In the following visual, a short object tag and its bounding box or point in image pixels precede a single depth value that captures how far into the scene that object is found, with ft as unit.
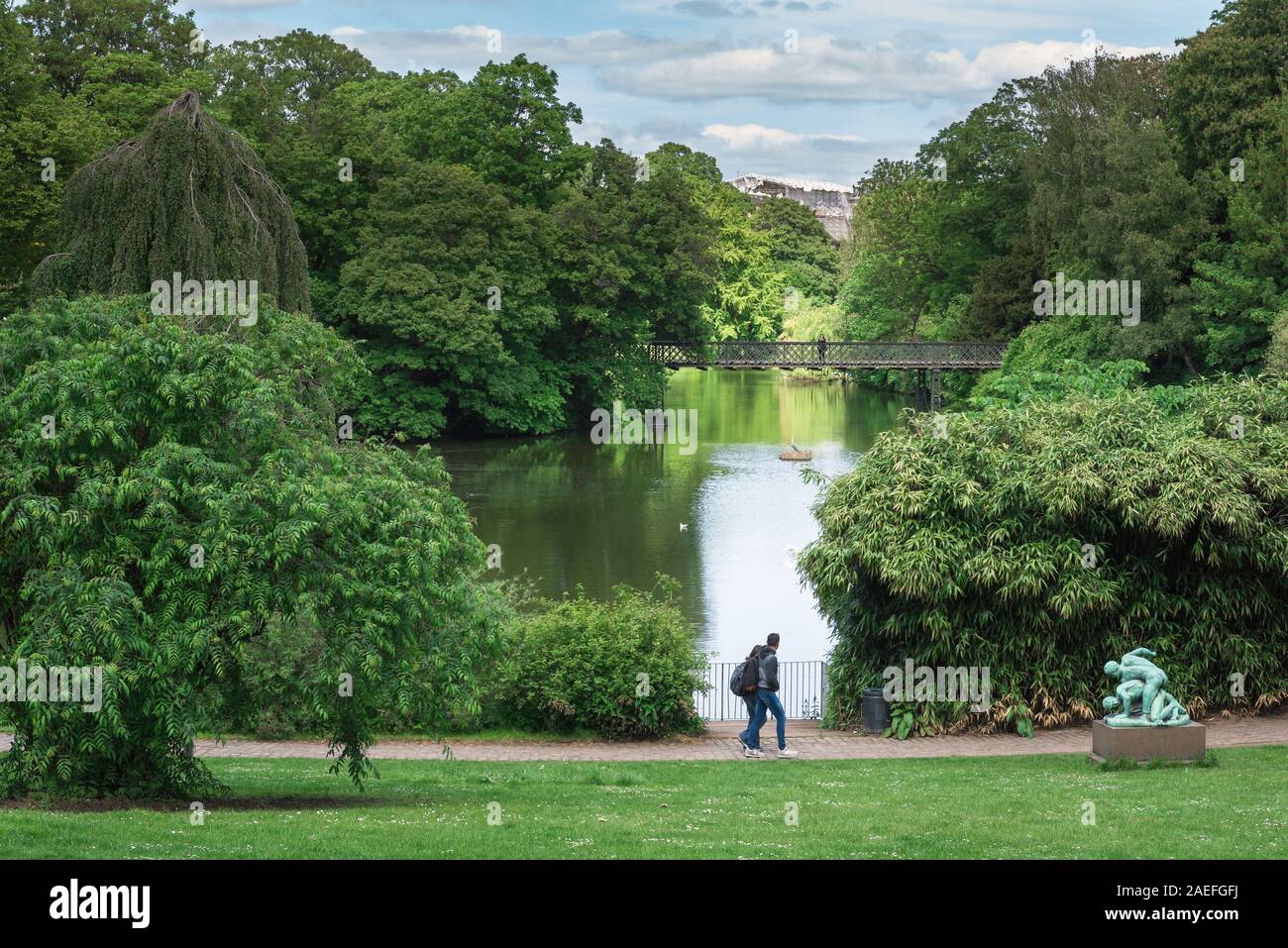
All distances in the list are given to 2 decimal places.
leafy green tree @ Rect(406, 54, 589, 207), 208.95
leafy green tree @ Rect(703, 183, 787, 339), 350.43
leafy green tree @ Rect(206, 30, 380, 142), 195.42
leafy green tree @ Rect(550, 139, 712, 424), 203.82
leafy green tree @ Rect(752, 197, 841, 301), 386.52
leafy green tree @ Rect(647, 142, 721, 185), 220.43
